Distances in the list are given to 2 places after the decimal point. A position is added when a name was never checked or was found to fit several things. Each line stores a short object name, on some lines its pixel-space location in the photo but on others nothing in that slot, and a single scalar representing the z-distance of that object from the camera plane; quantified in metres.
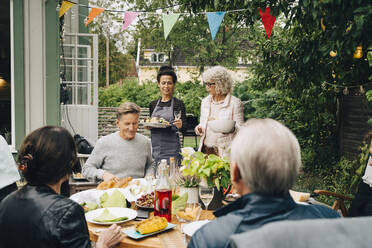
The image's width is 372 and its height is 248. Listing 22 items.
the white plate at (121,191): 2.33
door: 6.17
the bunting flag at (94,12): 5.14
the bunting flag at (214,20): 4.51
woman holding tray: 3.81
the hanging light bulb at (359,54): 4.02
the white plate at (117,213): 2.00
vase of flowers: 2.05
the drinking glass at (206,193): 2.10
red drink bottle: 1.99
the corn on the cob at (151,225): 1.80
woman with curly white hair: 3.57
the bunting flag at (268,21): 4.09
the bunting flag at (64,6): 4.92
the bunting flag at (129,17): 5.03
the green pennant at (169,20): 4.60
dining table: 1.73
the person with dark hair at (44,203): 1.42
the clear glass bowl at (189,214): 1.98
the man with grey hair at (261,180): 1.08
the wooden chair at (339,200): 3.22
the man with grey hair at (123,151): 3.13
